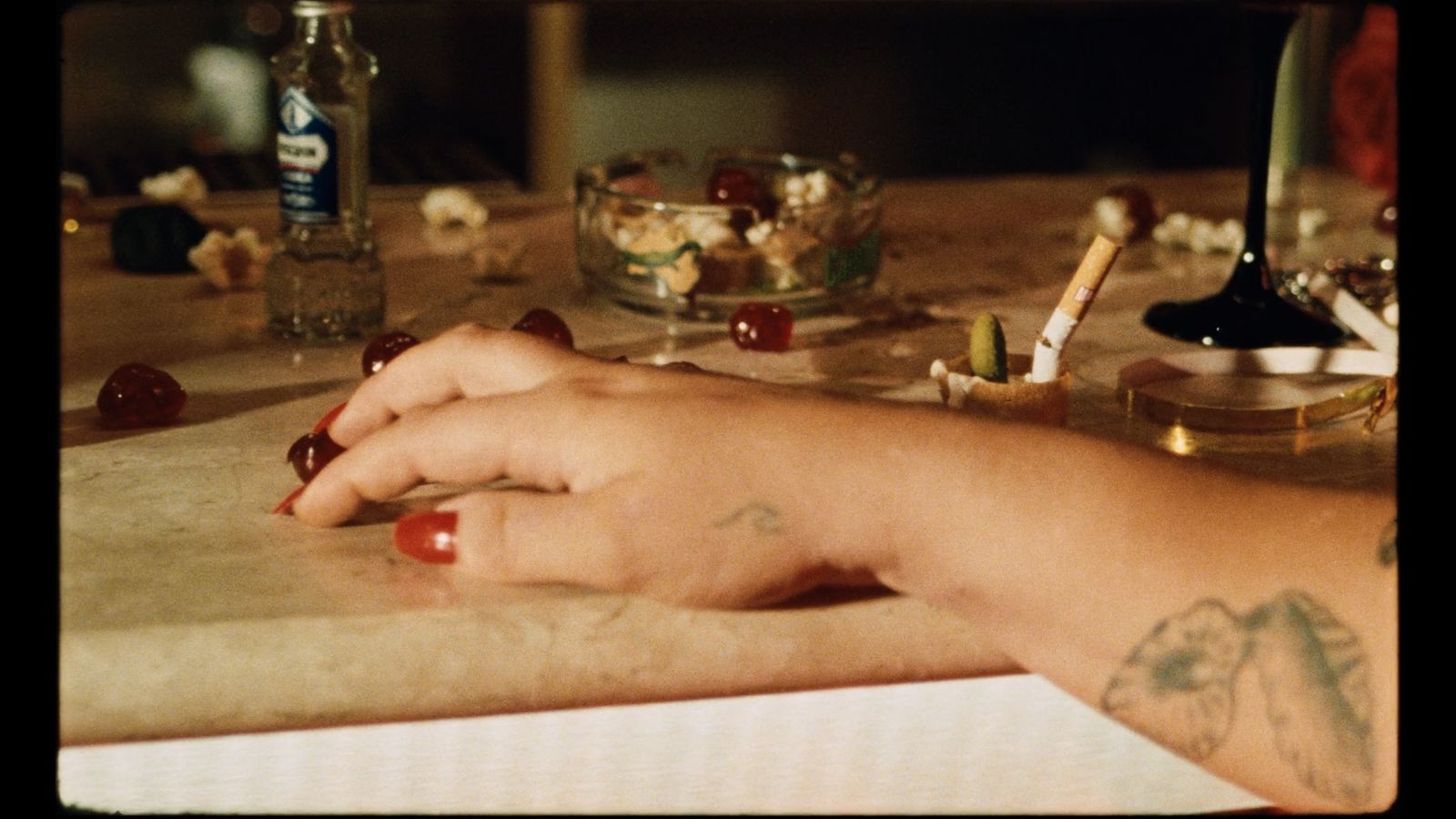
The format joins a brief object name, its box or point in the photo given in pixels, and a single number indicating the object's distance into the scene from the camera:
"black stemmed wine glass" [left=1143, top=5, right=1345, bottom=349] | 1.09
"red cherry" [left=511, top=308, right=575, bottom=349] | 1.05
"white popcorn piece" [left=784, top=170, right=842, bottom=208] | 1.12
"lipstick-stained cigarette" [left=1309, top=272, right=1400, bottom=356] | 1.08
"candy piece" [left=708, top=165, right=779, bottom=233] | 1.13
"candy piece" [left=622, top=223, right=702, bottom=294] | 1.10
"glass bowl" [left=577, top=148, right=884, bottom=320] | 1.10
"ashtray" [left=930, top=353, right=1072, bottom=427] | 0.98
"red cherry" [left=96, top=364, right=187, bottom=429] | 0.99
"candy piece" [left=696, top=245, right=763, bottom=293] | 1.10
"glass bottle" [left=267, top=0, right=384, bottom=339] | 1.07
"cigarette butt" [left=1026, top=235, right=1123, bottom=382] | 0.96
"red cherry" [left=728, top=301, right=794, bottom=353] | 1.08
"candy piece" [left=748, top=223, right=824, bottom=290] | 1.11
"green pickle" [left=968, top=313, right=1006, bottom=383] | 0.98
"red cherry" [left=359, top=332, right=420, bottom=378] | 1.03
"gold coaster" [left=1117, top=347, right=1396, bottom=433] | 1.01
